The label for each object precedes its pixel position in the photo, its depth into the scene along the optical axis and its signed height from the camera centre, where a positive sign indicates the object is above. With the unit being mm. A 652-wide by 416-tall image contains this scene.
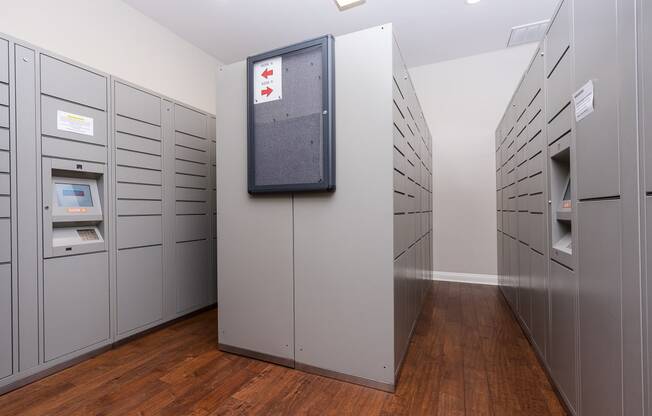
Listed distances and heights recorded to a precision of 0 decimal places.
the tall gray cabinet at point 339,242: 1585 -198
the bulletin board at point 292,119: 1667 +547
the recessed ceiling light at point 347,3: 2703 +1931
